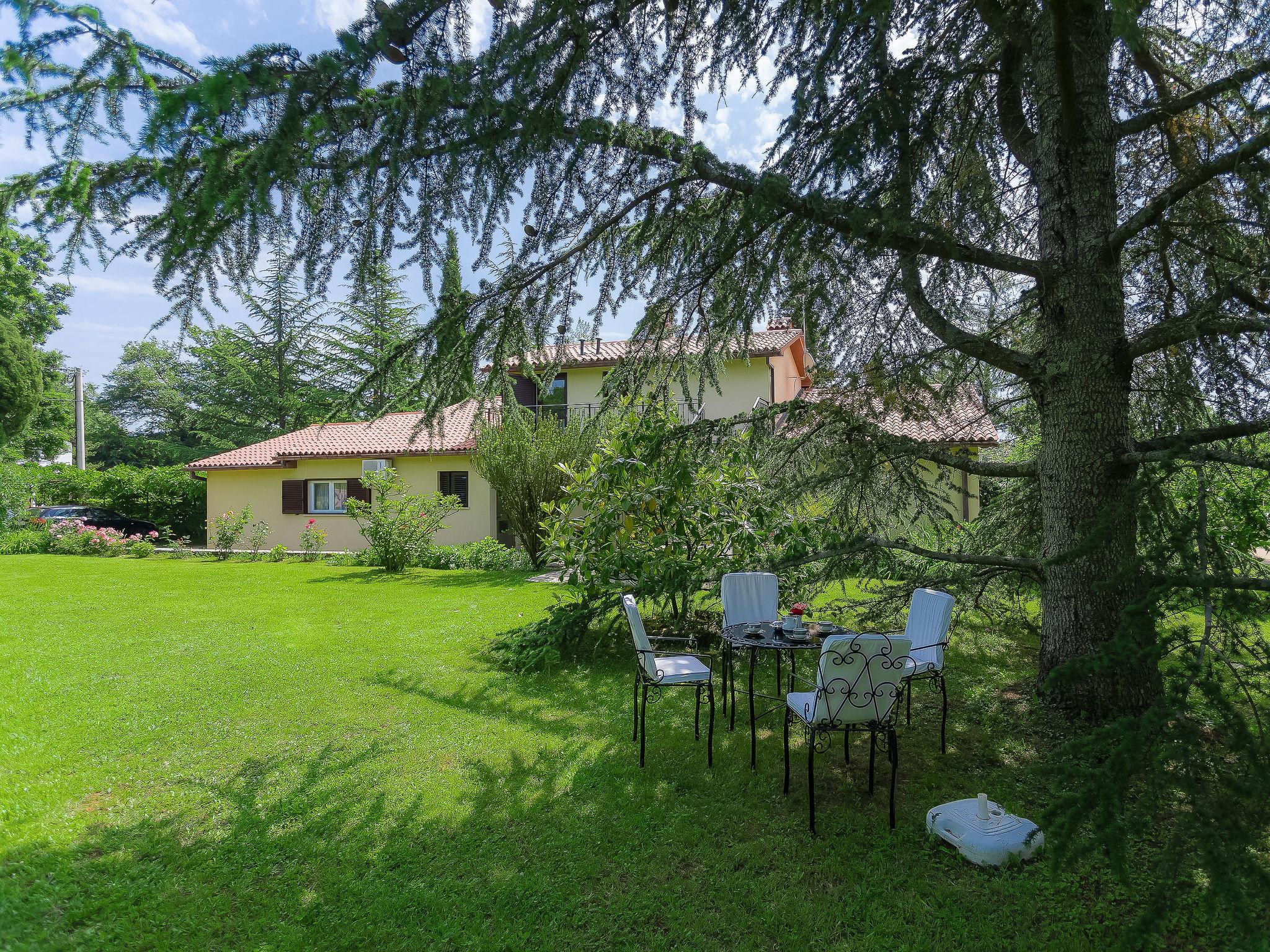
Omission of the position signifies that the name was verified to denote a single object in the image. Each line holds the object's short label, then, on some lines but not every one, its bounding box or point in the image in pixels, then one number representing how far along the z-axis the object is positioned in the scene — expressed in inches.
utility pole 1062.6
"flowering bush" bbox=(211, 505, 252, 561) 700.0
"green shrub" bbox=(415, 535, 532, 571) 591.2
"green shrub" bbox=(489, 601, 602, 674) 260.5
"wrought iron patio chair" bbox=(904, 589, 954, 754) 180.7
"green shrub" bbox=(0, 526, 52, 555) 730.2
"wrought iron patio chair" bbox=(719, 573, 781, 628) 221.9
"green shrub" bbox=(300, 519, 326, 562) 672.4
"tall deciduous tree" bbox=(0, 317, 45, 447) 640.4
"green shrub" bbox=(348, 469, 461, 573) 571.5
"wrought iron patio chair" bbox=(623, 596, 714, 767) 171.8
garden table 173.8
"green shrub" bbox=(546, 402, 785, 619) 242.2
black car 816.3
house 719.1
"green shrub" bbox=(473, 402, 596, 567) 533.0
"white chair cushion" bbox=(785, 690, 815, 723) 147.5
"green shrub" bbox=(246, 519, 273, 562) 693.9
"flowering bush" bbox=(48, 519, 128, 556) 706.2
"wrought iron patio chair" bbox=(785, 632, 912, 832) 138.5
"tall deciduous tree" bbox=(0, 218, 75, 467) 740.0
